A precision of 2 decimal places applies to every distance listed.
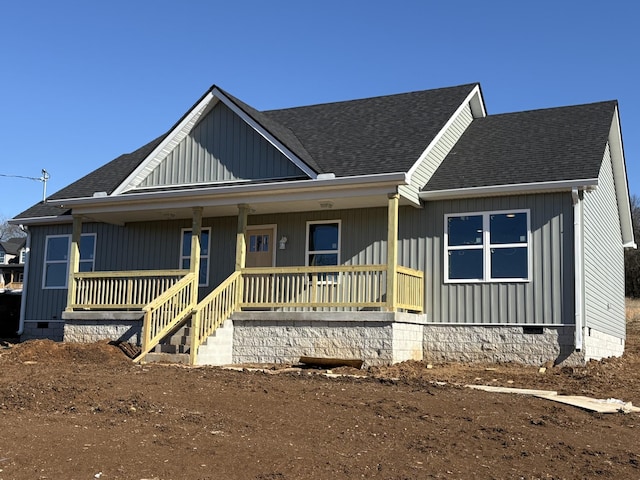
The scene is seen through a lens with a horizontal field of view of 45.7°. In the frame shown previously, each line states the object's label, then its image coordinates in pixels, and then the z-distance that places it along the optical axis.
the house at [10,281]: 22.78
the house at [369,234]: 14.61
